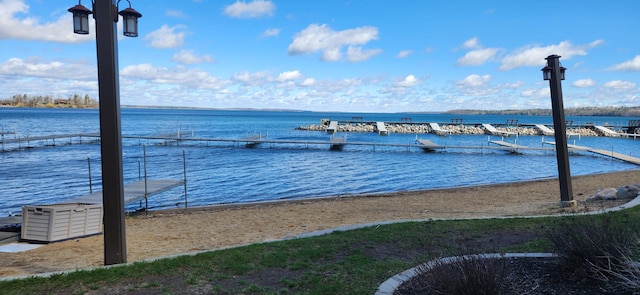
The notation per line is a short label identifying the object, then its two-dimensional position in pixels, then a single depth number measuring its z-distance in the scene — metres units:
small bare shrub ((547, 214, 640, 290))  3.72
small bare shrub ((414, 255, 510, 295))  3.25
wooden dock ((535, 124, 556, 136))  62.70
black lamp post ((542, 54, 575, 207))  9.59
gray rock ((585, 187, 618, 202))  10.29
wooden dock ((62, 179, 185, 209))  9.79
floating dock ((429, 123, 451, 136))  65.12
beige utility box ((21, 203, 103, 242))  7.69
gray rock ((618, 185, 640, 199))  10.22
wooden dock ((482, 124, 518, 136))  60.80
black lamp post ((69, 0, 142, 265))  5.02
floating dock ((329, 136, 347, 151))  37.34
